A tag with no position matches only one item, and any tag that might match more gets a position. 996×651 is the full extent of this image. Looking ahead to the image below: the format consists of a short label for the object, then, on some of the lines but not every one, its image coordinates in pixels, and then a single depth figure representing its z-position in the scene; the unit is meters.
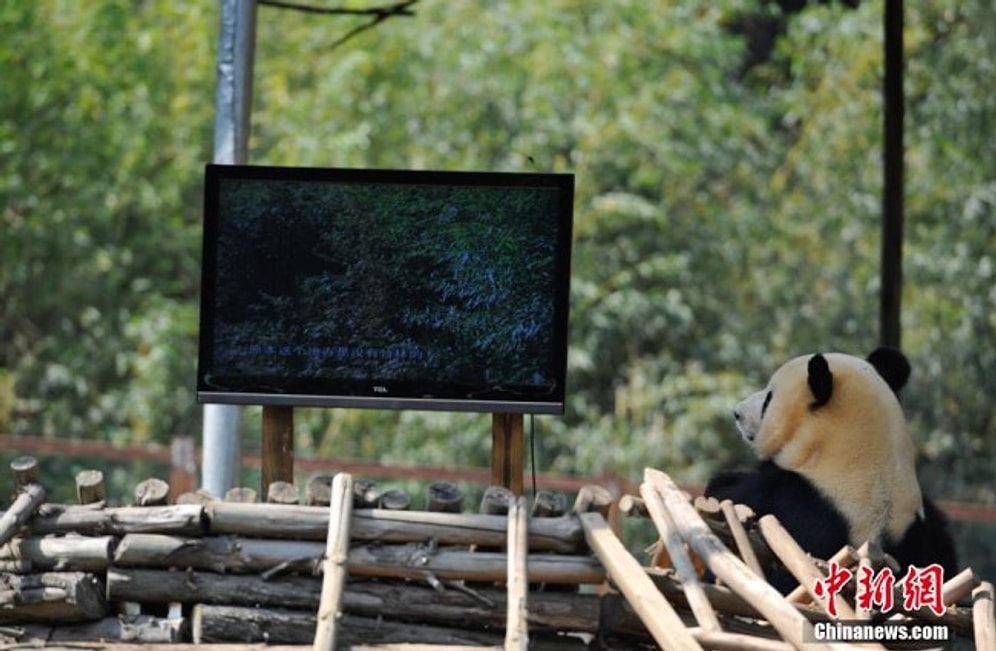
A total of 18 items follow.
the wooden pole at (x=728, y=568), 9.12
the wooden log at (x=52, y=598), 10.27
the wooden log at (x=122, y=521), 10.42
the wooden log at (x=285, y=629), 10.27
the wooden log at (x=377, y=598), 10.32
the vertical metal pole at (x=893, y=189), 16.92
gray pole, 14.00
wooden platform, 10.28
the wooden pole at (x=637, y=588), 9.26
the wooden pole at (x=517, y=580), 9.73
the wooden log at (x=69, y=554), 10.48
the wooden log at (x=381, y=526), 10.46
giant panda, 11.34
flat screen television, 11.45
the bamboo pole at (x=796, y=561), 9.87
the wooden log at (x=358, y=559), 10.37
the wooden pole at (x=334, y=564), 9.70
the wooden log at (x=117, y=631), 10.29
